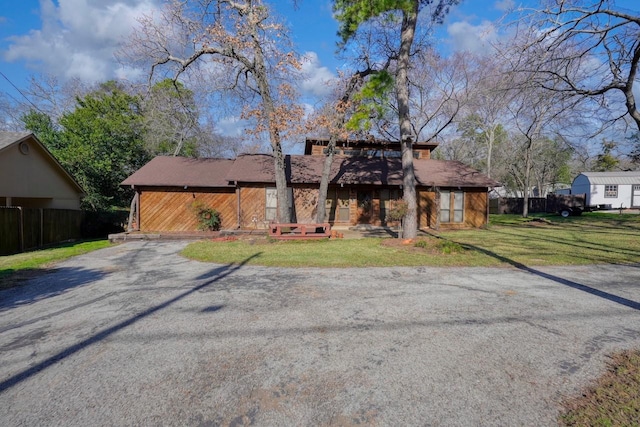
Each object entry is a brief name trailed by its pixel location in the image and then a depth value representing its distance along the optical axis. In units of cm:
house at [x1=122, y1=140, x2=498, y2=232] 1623
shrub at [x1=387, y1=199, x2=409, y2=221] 1169
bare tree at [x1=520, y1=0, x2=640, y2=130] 1027
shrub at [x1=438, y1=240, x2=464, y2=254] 937
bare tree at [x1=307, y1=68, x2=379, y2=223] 1402
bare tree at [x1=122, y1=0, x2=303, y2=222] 1320
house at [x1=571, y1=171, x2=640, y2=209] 3372
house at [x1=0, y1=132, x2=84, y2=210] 1317
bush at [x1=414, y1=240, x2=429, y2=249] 1024
